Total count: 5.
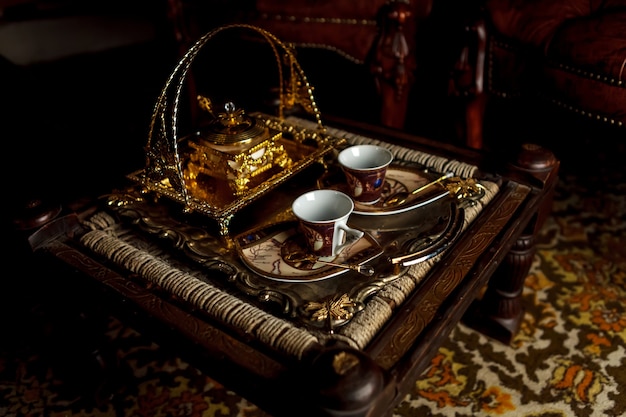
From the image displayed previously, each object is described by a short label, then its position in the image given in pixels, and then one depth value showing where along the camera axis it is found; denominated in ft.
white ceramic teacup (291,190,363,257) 2.05
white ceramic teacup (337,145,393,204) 2.36
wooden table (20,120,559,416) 1.57
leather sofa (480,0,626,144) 3.44
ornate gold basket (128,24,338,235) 2.32
